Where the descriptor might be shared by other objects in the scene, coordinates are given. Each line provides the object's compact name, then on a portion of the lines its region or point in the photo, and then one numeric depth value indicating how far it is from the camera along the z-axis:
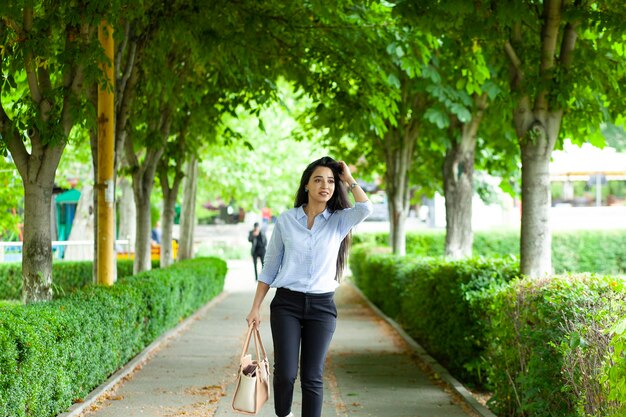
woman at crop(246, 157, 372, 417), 6.37
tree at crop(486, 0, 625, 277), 9.96
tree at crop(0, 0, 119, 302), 10.08
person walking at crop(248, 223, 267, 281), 31.48
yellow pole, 12.91
